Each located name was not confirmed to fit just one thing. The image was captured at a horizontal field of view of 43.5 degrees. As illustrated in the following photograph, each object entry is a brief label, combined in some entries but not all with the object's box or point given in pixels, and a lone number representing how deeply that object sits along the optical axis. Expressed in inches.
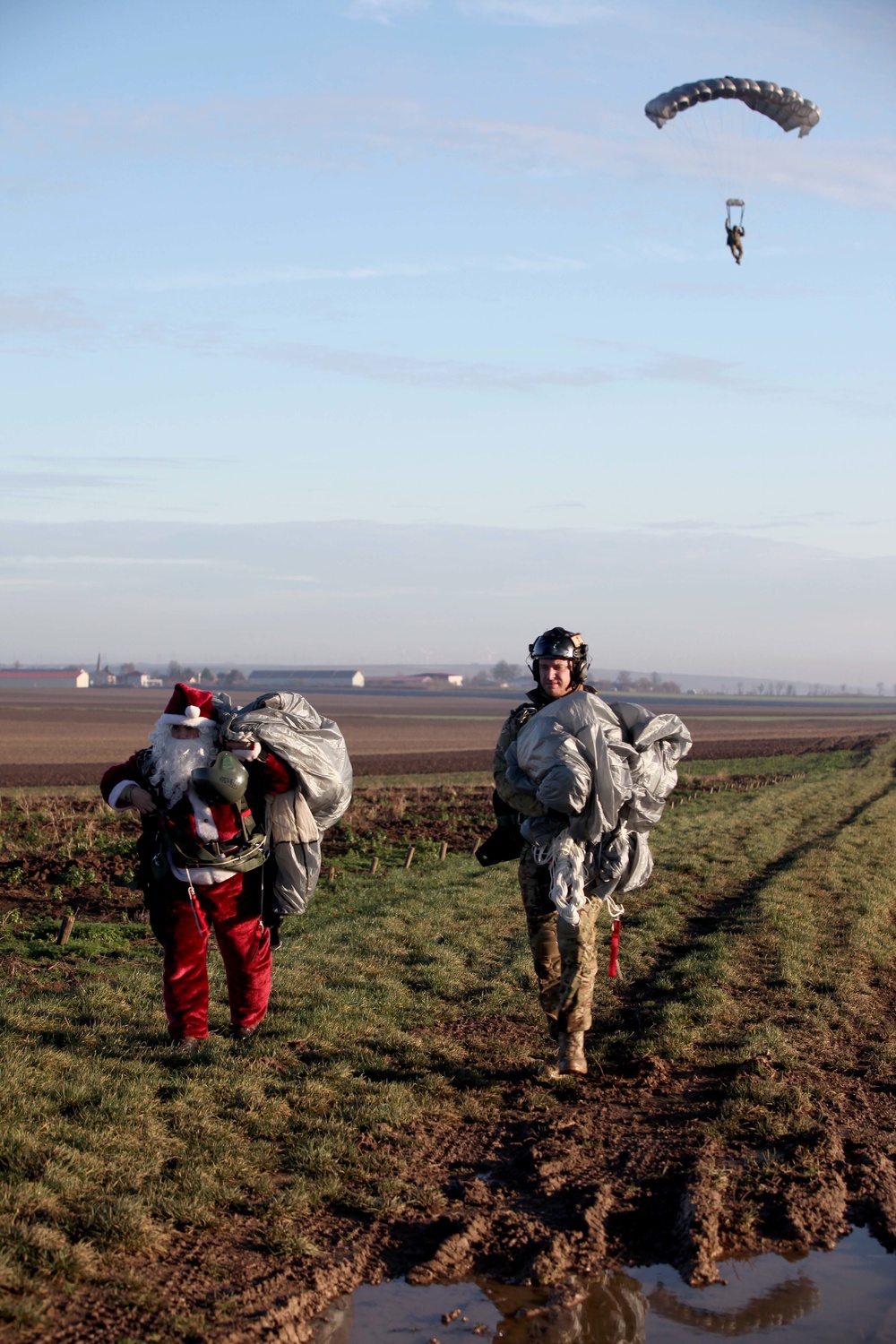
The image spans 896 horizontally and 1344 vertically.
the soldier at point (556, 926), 240.4
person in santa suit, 235.5
